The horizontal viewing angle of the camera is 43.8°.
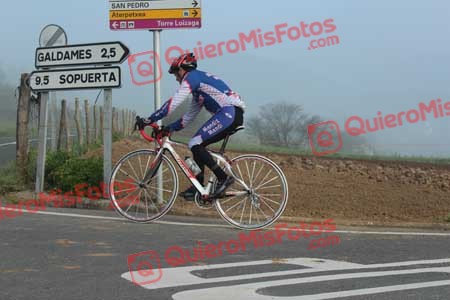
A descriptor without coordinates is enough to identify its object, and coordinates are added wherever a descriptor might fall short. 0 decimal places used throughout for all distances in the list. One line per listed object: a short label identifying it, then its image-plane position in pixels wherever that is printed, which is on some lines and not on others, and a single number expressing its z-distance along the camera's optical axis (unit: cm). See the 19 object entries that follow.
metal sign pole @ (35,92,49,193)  878
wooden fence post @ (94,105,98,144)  2016
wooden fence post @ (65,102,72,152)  1466
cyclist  611
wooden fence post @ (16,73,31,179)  968
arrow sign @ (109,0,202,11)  816
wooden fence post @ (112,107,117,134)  2557
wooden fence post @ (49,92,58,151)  1382
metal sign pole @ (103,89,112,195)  839
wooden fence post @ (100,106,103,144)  2084
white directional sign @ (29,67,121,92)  834
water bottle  643
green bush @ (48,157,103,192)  867
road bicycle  636
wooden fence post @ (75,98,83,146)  1783
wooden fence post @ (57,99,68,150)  1418
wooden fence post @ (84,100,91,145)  1860
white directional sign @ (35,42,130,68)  824
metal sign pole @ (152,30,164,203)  814
